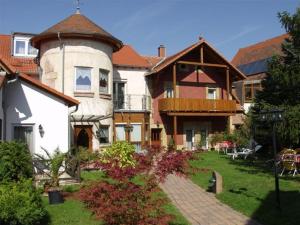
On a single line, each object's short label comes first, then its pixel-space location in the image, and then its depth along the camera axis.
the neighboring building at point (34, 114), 11.15
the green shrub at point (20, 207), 6.13
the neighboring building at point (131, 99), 18.84
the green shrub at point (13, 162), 8.25
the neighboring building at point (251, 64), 26.40
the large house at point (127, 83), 16.02
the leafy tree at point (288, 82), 12.15
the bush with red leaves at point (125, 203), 4.78
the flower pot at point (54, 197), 8.06
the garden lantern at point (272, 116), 8.01
